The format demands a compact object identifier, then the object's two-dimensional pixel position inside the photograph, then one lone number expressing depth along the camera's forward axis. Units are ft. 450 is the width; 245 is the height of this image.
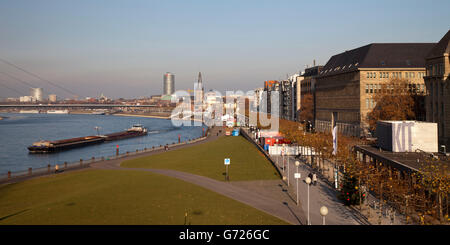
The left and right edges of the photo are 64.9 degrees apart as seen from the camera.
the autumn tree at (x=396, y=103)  207.16
